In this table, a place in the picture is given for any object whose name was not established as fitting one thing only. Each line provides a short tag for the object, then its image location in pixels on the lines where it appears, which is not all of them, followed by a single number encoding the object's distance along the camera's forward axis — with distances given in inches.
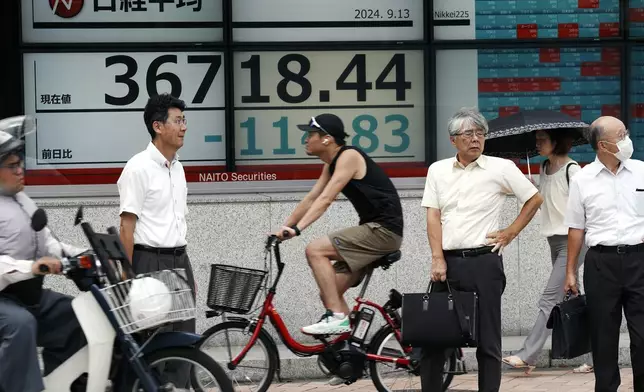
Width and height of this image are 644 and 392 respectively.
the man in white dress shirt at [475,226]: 564.7
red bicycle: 607.2
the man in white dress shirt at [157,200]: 557.9
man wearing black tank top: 622.2
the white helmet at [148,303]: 465.4
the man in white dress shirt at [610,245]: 544.1
